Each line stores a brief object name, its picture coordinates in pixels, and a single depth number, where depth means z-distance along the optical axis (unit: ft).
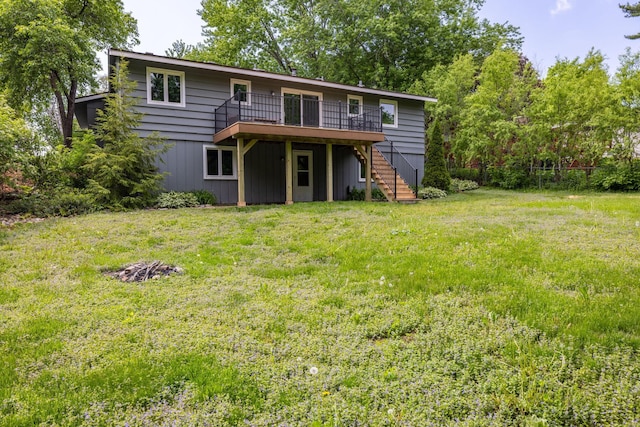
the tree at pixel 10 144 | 26.81
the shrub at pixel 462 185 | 63.31
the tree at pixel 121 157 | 33.50
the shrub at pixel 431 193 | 50.44
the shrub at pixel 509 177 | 64.08
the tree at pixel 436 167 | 56.39
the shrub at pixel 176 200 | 36.45
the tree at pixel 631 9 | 45.04
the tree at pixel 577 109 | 52.80
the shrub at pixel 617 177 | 52.85
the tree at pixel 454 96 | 66.80
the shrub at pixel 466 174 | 74.32
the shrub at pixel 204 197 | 40.45
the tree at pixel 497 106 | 60.85
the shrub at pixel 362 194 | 49.21
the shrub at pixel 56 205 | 30.71
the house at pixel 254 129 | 39.68
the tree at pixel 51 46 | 45.80
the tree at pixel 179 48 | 107.45
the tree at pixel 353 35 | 82.53
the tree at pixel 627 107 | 50.90
